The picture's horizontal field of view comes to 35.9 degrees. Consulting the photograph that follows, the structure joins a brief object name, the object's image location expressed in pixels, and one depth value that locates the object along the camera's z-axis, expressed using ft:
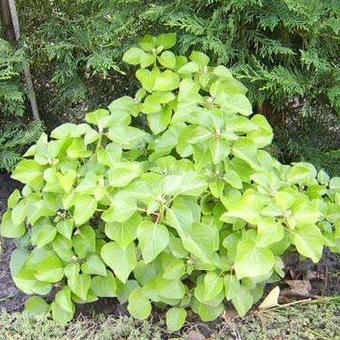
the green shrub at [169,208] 5.24
